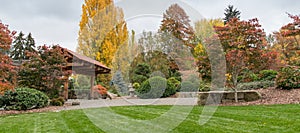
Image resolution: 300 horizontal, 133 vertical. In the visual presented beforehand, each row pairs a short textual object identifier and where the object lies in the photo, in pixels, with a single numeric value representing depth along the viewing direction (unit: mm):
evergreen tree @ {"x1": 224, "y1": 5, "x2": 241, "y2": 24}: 26750
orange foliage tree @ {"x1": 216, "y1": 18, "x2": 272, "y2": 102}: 7242
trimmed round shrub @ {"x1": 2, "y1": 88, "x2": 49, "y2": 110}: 7234
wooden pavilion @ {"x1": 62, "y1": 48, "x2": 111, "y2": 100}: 10422
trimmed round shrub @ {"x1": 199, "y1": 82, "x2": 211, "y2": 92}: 10724
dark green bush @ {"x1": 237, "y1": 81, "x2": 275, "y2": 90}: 9602
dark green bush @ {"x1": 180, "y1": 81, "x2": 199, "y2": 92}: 11770
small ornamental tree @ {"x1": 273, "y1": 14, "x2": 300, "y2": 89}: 7320
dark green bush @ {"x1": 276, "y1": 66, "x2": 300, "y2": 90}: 7777
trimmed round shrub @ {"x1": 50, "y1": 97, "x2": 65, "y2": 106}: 8666
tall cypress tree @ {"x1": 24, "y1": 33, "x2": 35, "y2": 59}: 22359
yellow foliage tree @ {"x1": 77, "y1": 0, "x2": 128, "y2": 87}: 15438
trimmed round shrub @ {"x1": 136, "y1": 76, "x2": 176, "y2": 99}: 11859
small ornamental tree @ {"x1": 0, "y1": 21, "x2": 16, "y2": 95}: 6584
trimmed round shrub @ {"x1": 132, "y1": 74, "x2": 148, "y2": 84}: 14783
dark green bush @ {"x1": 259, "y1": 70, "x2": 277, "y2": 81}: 10516
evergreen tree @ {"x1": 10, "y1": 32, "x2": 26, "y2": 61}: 21891
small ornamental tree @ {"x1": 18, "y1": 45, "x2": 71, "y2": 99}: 9250
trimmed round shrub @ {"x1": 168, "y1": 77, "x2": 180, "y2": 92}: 12536
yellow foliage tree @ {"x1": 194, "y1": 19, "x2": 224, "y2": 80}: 7828
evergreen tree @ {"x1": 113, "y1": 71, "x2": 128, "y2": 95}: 17216
